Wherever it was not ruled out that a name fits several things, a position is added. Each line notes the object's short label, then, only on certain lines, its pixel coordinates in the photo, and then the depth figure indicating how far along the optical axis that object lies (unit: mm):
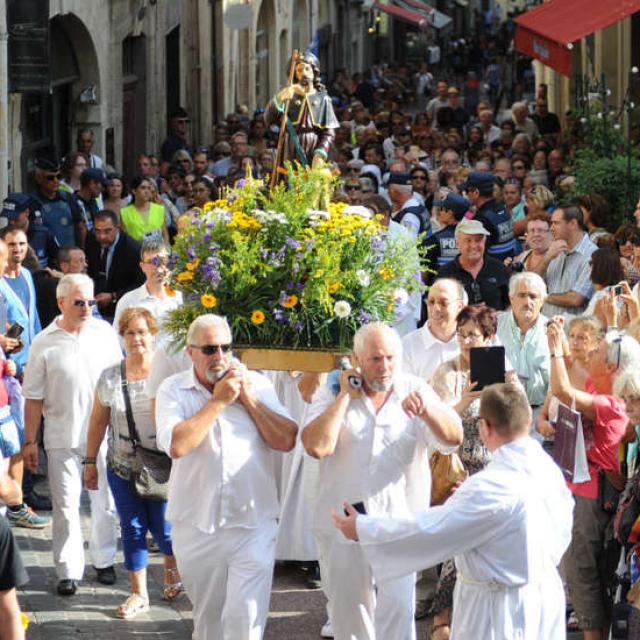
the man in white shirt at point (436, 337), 9727
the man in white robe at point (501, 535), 6988
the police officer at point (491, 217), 13625
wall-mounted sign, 18094
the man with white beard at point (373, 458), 7926
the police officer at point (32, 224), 13672
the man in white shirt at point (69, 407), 10258
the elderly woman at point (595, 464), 8734
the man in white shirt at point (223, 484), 8031
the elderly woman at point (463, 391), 8828
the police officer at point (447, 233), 13016
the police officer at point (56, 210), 15258
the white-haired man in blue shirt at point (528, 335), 9961
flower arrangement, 8609
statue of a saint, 10969
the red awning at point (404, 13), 43938
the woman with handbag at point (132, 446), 9547
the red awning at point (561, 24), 19797
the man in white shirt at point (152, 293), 11219
